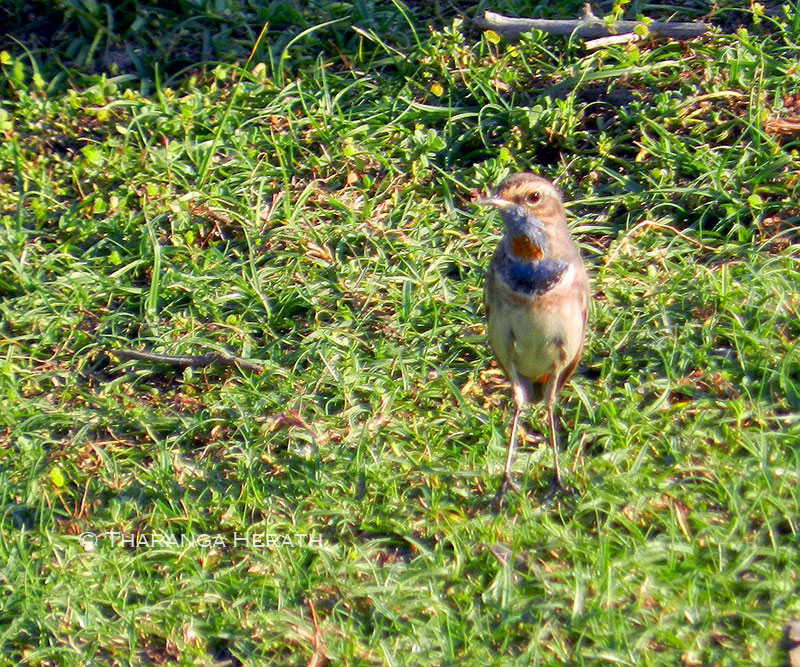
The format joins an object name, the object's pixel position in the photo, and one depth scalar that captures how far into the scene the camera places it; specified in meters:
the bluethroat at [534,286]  9.17
